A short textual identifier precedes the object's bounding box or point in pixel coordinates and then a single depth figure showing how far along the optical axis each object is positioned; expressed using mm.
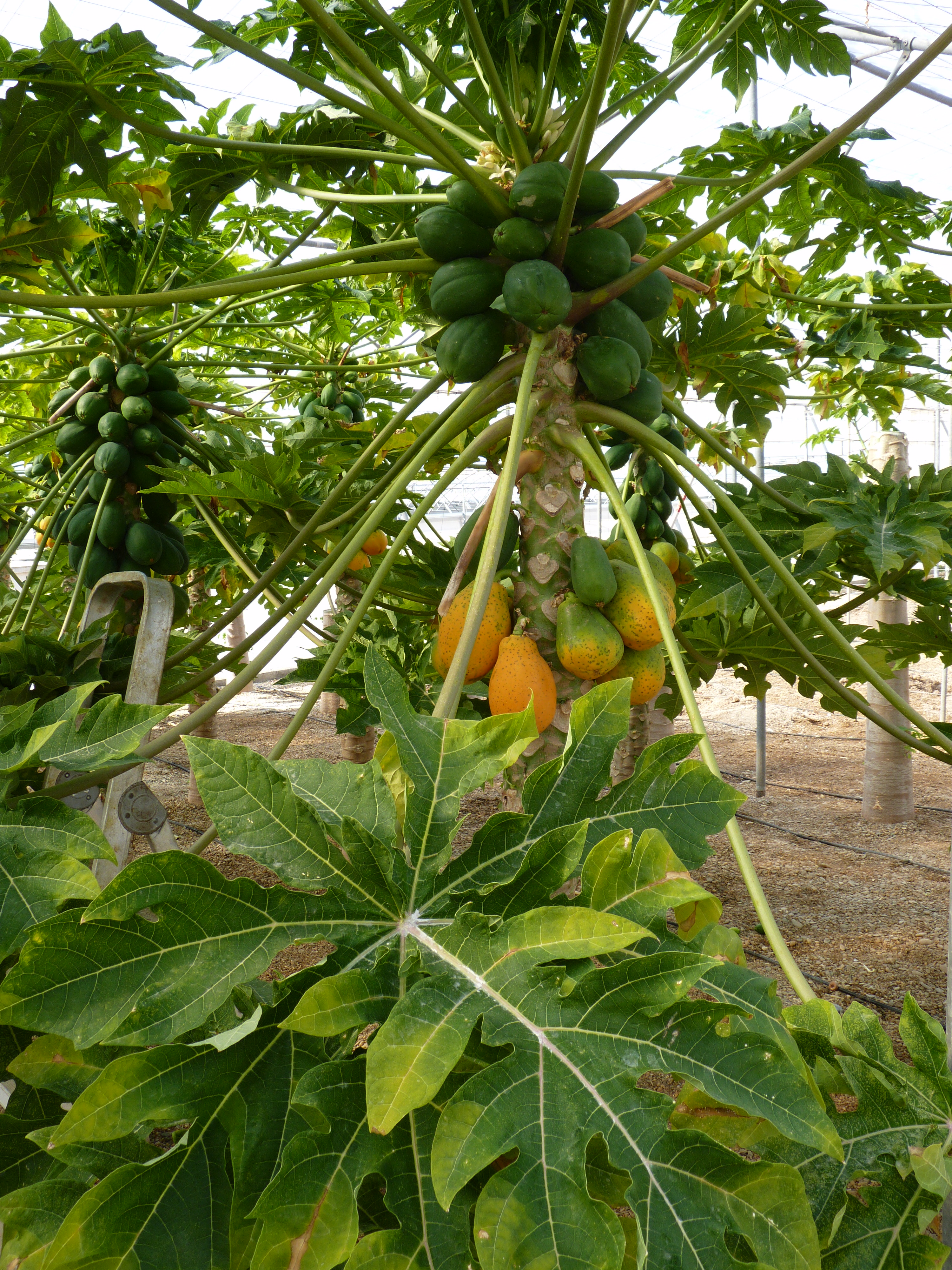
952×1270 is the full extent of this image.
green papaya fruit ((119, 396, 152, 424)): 2332
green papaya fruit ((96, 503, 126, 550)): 2381
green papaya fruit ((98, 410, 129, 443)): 2336
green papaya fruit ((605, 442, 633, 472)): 2844
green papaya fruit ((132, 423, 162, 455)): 2344
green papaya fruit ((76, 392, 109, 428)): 2422
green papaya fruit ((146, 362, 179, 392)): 2447
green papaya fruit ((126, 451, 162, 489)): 2393
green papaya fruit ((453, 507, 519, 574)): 1472
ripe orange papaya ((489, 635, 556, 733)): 1213
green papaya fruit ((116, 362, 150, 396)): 2355
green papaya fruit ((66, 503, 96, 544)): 2467
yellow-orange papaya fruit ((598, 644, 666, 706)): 1390
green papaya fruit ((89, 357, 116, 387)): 2428
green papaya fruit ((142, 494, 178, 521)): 2475
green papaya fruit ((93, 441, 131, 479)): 2303
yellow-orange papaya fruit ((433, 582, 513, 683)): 1279
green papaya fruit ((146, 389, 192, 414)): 2441
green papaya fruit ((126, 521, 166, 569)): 2371
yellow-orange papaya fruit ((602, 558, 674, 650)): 1319
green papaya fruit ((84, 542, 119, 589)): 2410
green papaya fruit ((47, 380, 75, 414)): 2670
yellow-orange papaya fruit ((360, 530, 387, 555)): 2531
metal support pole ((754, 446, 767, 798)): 4066
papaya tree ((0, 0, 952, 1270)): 594
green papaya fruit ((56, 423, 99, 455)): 2480
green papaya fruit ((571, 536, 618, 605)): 1293
